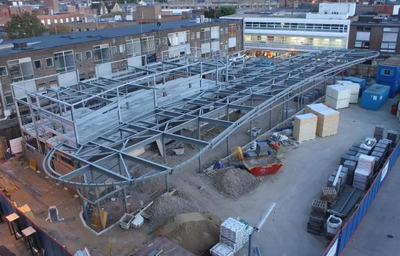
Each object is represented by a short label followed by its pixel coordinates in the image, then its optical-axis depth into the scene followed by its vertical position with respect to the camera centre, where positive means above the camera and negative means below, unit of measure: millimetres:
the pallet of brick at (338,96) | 32000 -8780
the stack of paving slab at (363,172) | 19111 -9289
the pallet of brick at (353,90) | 33938 -8693
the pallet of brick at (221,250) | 14414 -9932
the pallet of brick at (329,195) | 17766 -9679
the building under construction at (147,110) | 17969 -6716
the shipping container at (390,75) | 35469 -7899
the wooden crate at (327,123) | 26222 -9082
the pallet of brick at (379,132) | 24859 -9326
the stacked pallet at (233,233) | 14648 -9446
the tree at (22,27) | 53844 -2424
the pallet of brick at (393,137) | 23962 -9374
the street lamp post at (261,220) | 12041 -7345
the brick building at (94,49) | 27766 -4019
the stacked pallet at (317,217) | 16047 -9829
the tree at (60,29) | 61825 -3443
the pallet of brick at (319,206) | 16656 -9597
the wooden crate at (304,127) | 25500 -9063
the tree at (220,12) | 76088 -2035
